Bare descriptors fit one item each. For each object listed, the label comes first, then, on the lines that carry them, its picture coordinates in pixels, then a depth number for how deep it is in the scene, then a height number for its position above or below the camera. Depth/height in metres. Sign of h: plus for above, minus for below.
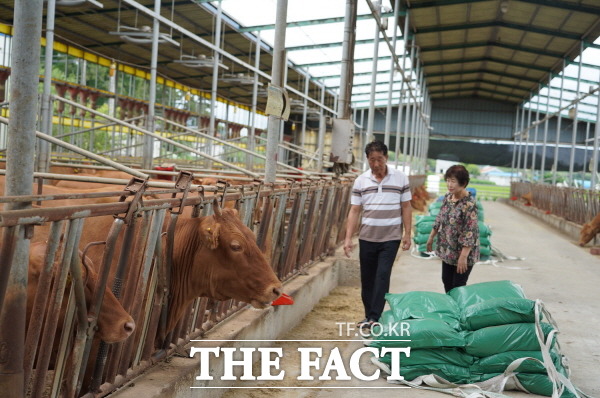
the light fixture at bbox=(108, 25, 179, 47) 14.84 +2.64
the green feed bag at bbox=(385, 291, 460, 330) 5.40 -0.99
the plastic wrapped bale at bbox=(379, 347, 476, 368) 5.10 -1.26
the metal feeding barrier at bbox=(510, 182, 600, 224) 18.05 -0.32
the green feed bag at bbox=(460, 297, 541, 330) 5.09 -0.91
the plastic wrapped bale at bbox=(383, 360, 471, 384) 5.05 -1.36
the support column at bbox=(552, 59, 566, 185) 28.11 +1.56
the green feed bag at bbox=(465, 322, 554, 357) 5.00 -1.07
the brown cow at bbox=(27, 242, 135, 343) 2.97 -0.67
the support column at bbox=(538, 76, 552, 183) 32.17 +3.69
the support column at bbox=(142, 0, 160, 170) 13.40 +1.02
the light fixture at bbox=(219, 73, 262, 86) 20.99 +2.67
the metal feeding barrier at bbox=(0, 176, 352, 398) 2.66 -0.59
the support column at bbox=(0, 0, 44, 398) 2.47 -0.03
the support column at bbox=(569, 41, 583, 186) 23.92 +2.10
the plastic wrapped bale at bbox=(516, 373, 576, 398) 4.88 -1.34
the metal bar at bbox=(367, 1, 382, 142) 15.84 +1.94
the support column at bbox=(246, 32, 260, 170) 19.89 +2.20
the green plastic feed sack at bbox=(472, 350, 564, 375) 4.92 -1.23
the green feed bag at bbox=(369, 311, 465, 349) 5.09 -1.12
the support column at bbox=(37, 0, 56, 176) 9.60 +0.71
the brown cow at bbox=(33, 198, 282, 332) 3.89 -0.54
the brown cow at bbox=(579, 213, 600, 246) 15.70 -0.85
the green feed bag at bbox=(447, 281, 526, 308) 5.46 -0.83
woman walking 6.31 -0.42
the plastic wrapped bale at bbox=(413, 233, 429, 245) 12.28 -1.01
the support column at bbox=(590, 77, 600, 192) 20.58 +1.40
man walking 6.28 -0.39
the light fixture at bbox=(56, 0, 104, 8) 11.97 +2.61
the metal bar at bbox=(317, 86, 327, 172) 16.95 +0.75
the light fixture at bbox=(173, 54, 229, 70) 18.00 +2.61
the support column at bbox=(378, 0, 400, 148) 18.57 +2.57
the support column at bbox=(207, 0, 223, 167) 16.80 +2.44
